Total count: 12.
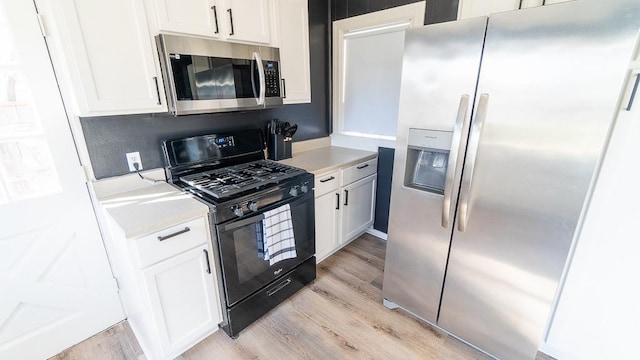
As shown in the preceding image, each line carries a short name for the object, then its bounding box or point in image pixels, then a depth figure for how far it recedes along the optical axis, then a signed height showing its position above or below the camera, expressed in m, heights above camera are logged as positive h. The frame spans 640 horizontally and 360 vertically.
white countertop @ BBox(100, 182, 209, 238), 1.31 -0.54
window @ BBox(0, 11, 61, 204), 1.35 -0.18
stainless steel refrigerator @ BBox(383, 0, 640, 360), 1.09 -0.24
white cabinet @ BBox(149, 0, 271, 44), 1.53 +0.50
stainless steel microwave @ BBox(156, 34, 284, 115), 1.56 +0.17
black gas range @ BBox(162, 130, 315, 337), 1.59 -0.68
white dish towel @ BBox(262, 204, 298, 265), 1.74 -0.84
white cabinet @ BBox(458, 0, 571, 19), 1.67 +0.60
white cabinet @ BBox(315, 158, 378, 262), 2.27 -0.90
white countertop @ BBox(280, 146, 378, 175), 2.21 -0.49
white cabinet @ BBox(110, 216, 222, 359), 1.35 -0.94
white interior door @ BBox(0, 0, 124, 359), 1.37 -0.60
